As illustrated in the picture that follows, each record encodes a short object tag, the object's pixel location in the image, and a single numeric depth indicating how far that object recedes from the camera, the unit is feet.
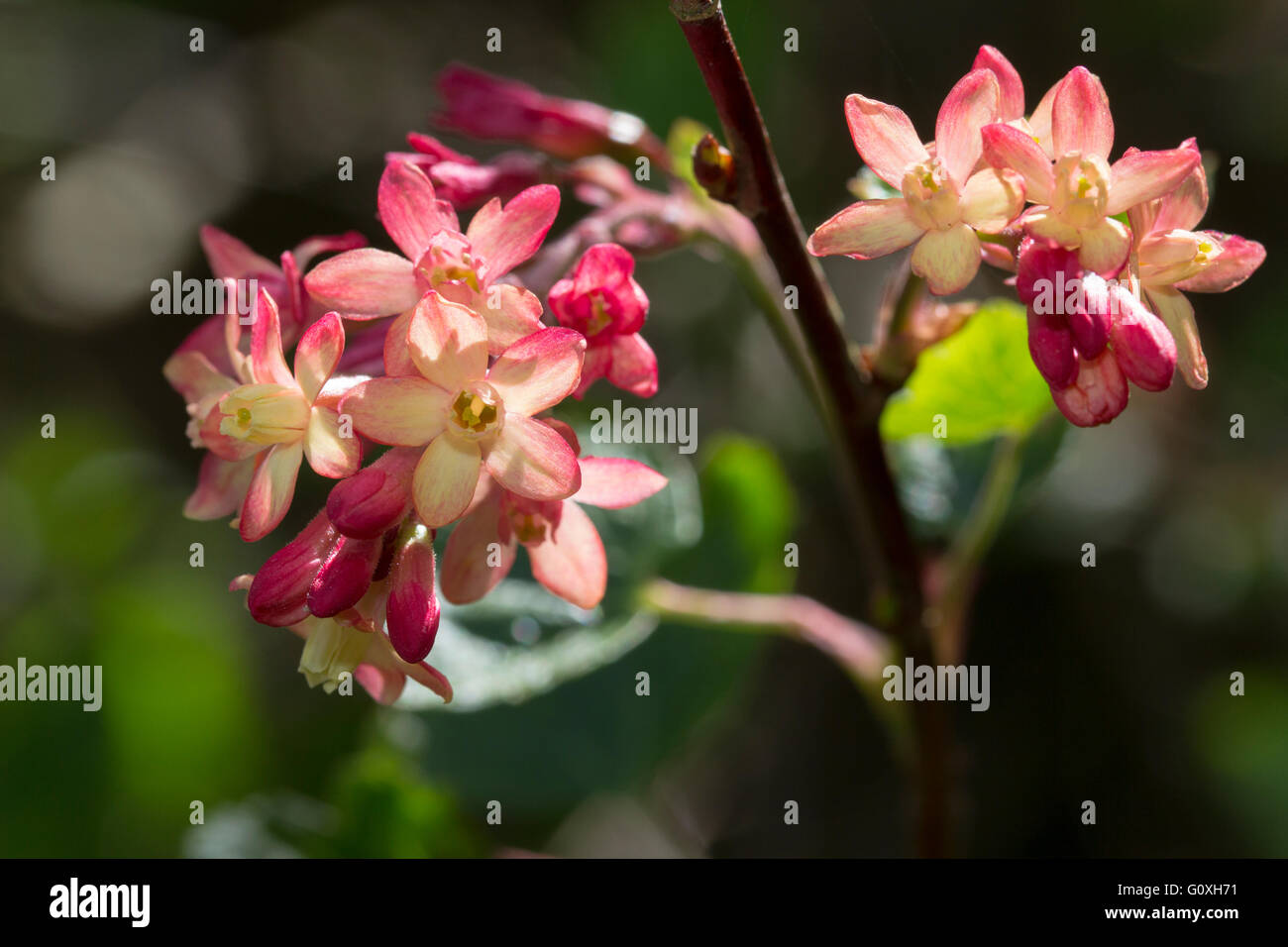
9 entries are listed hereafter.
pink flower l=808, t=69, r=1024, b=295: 0.50
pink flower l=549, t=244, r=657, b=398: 0.51
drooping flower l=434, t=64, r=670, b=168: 0.62
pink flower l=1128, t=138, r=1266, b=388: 0.50
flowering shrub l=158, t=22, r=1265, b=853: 0.49
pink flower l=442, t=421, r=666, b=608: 0.52
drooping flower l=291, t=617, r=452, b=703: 0.51
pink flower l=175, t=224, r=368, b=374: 0.53
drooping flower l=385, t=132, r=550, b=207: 0.55
